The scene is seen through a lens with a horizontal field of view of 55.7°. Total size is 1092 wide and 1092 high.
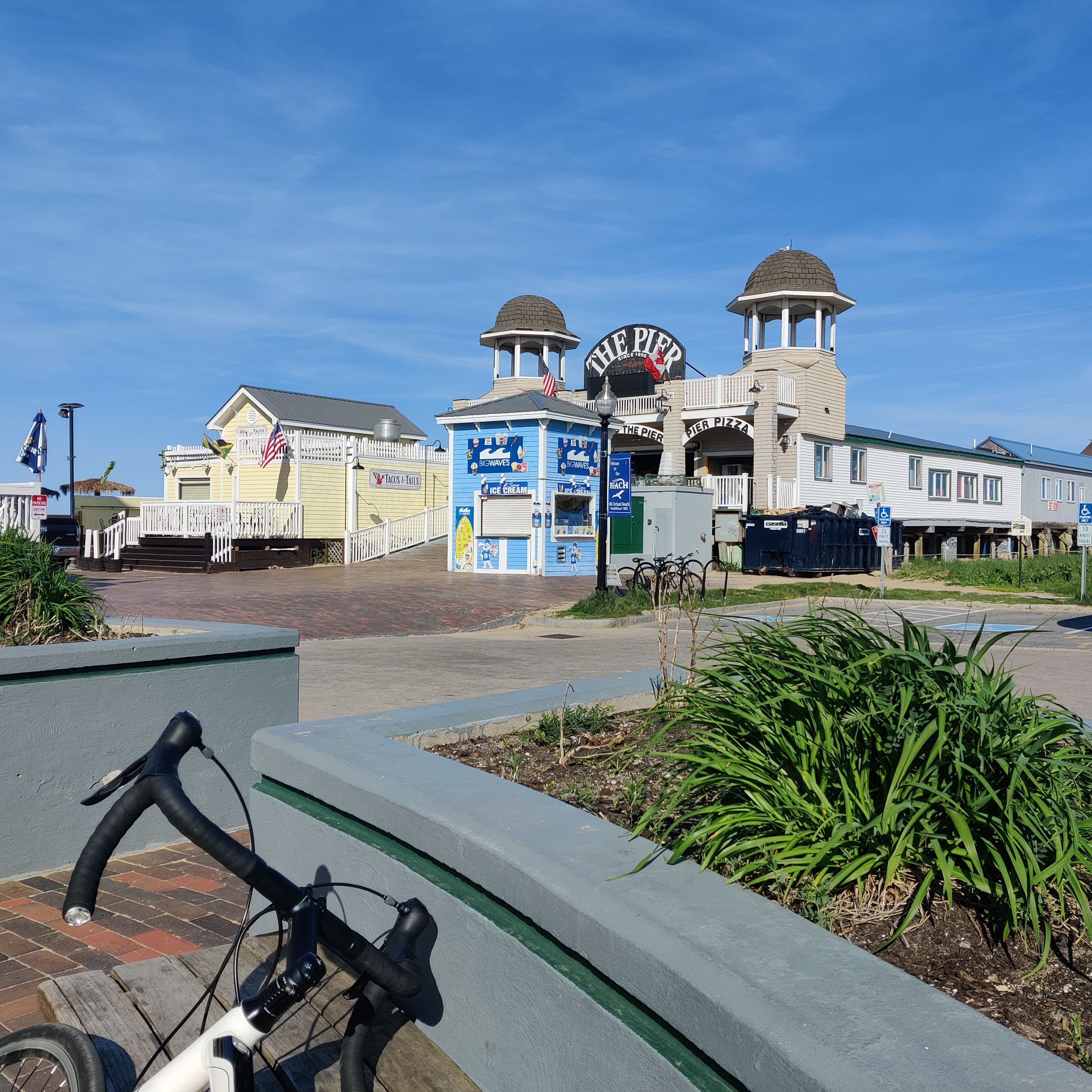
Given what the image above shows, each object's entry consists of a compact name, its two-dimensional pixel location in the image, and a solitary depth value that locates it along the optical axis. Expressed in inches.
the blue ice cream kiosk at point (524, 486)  1117.1
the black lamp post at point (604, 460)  711.7
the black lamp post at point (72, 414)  1518.2
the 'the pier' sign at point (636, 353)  1434.5
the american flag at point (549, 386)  1432.1
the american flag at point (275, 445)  1337.4
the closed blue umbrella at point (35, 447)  1211.2
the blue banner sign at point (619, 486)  826.8
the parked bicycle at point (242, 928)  65.0
